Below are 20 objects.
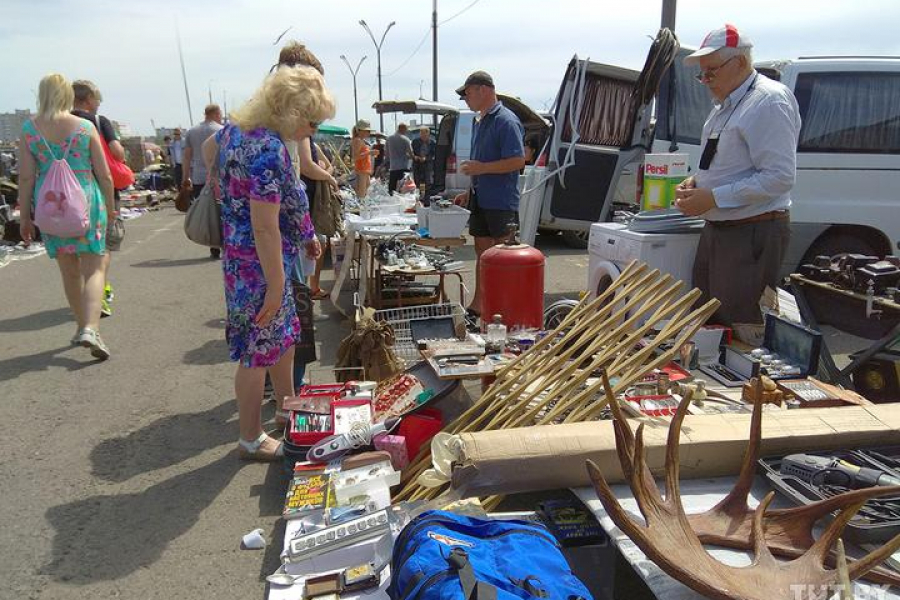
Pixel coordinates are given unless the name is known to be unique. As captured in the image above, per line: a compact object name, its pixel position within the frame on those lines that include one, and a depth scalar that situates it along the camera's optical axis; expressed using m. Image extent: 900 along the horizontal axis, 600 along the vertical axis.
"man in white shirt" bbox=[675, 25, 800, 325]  3.47
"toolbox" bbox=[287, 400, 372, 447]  2.98
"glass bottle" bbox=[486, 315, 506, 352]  3.69
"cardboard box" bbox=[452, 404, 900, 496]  2.27
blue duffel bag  1.65
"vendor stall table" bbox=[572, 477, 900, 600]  1.72
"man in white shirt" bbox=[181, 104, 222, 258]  7.88
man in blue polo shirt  5.13
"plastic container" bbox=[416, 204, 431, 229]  5.50
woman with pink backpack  4.68
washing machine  4.16
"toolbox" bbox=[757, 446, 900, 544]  1.87
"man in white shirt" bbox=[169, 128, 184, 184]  15.89
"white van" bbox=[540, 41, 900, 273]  5.44
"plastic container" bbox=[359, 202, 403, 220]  6.33
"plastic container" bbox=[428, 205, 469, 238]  5.38
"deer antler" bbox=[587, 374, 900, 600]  1.63
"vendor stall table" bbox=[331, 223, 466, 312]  5.55
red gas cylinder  4.29
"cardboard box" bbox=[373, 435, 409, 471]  2.89
